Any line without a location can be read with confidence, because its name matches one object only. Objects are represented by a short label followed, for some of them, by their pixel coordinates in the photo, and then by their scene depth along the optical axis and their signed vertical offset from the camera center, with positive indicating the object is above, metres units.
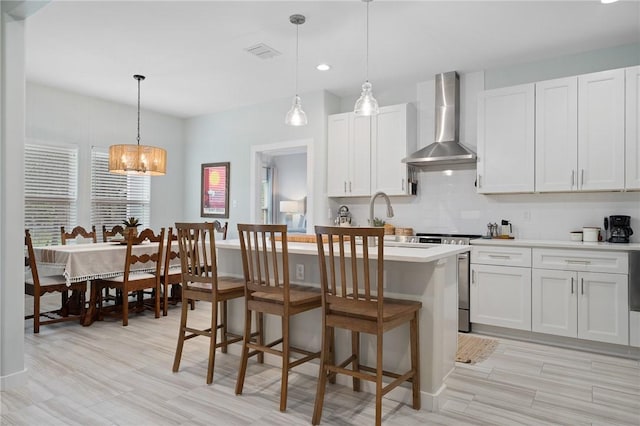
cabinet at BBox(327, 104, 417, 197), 4.97 +0.81
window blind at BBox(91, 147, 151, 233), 5.98 +0.28
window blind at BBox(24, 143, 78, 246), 5.29 +0.31
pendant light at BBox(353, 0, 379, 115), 3.10 +0.84
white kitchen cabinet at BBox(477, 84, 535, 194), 4.15 +0.79
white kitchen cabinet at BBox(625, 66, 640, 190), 3.64 +0.78
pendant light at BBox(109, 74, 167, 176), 4.73 +0.63
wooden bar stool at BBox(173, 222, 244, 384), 2.82 -0.52
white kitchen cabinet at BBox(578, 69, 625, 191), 3.71 +0.79
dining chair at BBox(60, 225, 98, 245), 4.99 -0.26
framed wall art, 6.62 +0.39
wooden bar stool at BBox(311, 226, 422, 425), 2.12 -0.55
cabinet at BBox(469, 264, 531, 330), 3.83 -0.76
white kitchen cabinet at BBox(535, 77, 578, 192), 3.93 +0.79
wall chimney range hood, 4.65 +1.07
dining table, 3.96 -0.48
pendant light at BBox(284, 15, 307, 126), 3.38 +0.83
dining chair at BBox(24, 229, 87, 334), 3.90 -0.75
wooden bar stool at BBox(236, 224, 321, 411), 2.43 -0.53
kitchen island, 2.47 -0.64
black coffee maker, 3.78 -0.11
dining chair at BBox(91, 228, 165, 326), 4.21 -0.67
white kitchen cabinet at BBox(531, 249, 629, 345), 3.43 -0.67
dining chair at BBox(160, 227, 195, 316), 4.55 -0.66
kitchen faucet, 2.68 +0.05
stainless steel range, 4.11 -0.72
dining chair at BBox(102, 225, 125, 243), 5.32 -0.25
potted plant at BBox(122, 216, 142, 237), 4.38 -0.14
